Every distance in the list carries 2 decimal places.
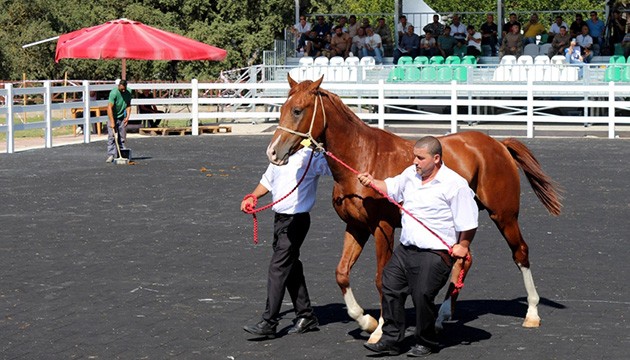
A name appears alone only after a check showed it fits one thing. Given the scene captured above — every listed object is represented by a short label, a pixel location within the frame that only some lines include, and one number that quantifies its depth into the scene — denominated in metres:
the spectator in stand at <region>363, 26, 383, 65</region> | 35.22
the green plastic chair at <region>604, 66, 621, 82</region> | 30.89
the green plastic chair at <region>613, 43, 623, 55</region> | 33.28
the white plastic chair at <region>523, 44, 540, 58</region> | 34.25
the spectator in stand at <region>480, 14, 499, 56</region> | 35.33
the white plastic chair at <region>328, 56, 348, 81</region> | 32.88
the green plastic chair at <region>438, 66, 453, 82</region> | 32.19
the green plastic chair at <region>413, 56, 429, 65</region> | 33.69
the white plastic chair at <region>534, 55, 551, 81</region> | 31.19
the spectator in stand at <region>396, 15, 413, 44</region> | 36.31
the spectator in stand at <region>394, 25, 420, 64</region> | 35.16
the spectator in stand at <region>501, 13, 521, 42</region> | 34.50
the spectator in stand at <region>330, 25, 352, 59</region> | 35.53
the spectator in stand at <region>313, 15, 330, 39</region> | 37.31
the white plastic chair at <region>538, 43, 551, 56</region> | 34.16
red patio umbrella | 28.81
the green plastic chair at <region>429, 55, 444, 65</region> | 33.53
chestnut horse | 7.86
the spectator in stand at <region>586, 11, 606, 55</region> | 34.38
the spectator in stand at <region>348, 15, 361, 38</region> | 36.34
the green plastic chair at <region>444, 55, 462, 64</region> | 33.40
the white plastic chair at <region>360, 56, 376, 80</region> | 32.88
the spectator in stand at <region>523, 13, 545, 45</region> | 35.06
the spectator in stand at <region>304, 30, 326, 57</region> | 36.09
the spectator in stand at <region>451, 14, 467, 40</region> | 35.30
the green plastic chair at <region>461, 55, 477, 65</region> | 33.38
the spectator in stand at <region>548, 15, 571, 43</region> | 34.38
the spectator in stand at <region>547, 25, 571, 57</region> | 33.12
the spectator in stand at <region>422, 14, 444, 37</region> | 35.84
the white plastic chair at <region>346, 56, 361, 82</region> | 32.78
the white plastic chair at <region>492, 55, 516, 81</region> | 31.49
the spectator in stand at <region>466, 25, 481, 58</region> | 34.72
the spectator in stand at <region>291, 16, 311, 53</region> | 36.97
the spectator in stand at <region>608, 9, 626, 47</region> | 34.50
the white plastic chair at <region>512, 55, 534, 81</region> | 31.20
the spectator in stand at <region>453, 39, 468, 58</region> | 34.50
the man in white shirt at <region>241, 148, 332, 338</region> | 8.21
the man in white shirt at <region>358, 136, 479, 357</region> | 7.41
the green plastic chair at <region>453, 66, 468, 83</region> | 32.06
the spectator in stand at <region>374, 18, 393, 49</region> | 36.53
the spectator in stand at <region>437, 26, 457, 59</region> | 34.59
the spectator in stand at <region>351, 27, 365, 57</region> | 35.76
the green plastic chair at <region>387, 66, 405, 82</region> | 33.00
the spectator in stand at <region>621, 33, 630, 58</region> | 32.81
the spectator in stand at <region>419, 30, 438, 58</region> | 34.72
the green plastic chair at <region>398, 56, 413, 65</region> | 33.88
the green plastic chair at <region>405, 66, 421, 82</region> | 32.84
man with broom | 21.48
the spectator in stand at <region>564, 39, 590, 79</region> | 32.31
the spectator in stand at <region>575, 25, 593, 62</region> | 32.94
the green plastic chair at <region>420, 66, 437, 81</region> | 32.56
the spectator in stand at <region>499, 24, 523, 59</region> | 33.69
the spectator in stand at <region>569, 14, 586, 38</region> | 33.84
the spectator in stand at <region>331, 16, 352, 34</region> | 36.69
